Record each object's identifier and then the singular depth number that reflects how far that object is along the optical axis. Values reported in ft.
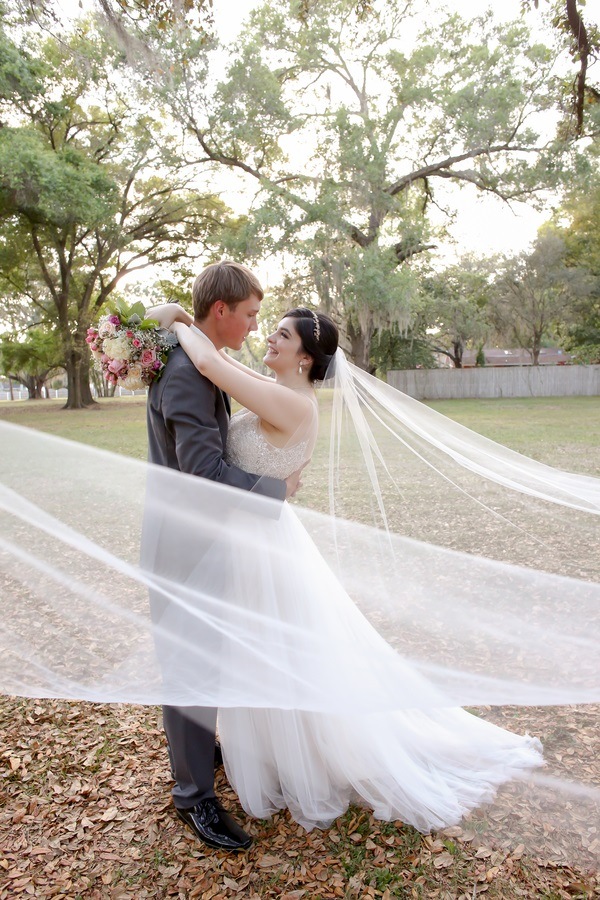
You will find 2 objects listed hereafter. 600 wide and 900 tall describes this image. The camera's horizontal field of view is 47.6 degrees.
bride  7.63
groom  7.11
